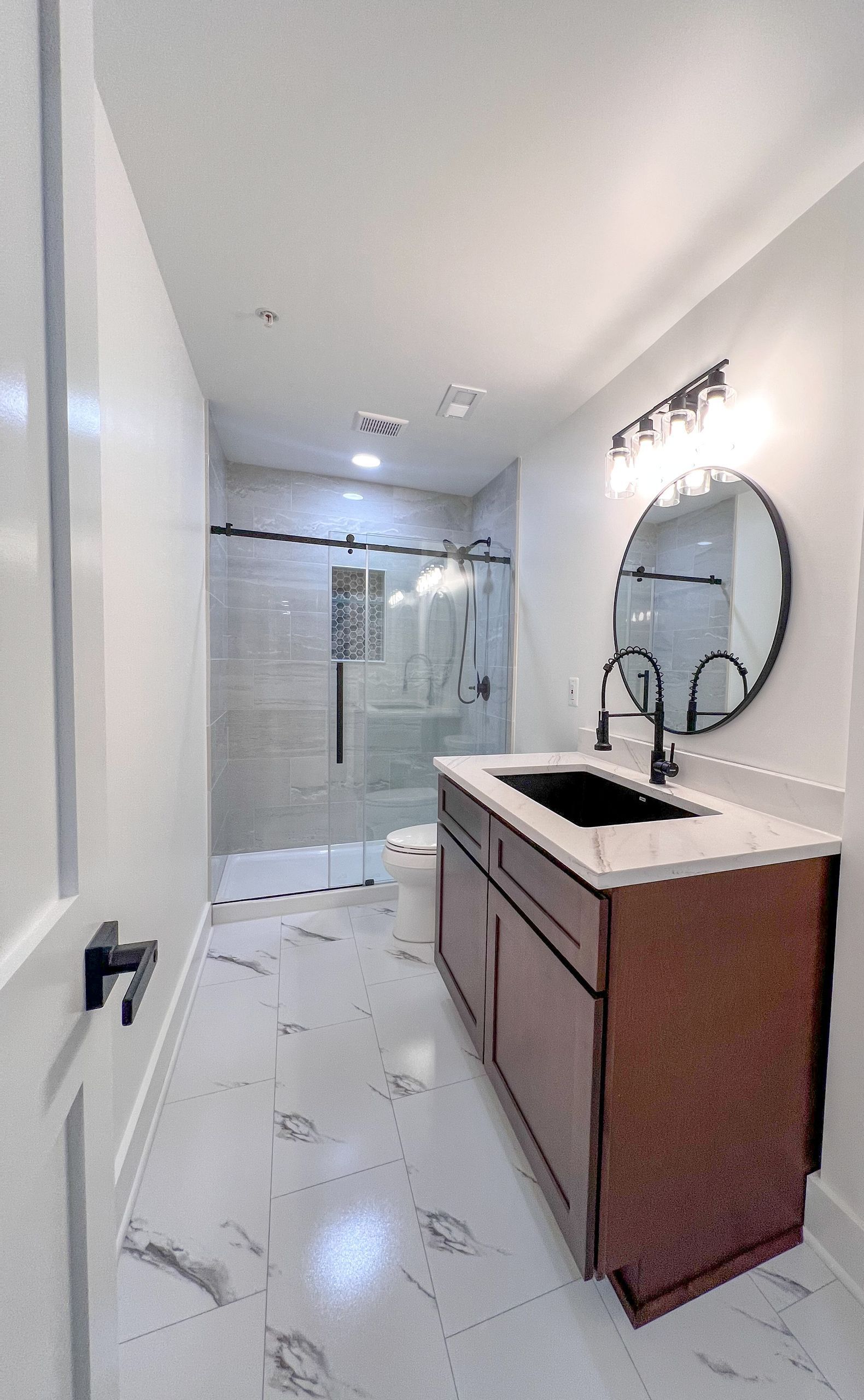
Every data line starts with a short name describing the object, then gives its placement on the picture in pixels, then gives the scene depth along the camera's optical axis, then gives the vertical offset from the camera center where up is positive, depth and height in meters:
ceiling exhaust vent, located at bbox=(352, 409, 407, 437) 2.25 +1.05
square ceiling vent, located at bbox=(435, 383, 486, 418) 2.00 +1.04
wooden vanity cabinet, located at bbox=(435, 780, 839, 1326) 0.93 -0.80
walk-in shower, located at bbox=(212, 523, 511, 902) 2.64 -0.20
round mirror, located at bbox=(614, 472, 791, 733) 1.30 +0.18
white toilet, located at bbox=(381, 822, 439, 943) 2.17 -0.97
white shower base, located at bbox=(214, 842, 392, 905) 2.60 -1.20
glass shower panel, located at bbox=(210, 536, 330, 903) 2.94 -0.33
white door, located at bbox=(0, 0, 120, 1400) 0.39 -0.06
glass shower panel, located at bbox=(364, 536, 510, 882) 2.65 -0.09
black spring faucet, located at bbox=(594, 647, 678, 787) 1.50 -0.24
